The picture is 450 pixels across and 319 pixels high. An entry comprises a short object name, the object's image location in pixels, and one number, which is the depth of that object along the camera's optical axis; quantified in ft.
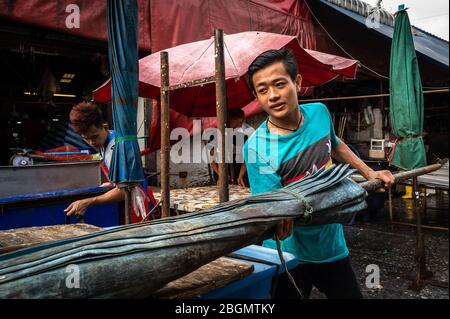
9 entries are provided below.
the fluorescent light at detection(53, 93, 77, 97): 28.17
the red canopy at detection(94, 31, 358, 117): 15.30
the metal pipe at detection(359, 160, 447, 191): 6.65
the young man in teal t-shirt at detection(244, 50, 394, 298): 6.73
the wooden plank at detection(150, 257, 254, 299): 4.33
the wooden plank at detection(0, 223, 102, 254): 6.60
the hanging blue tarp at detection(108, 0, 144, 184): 8.78
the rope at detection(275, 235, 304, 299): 4.90
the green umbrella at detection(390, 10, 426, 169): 15.82
